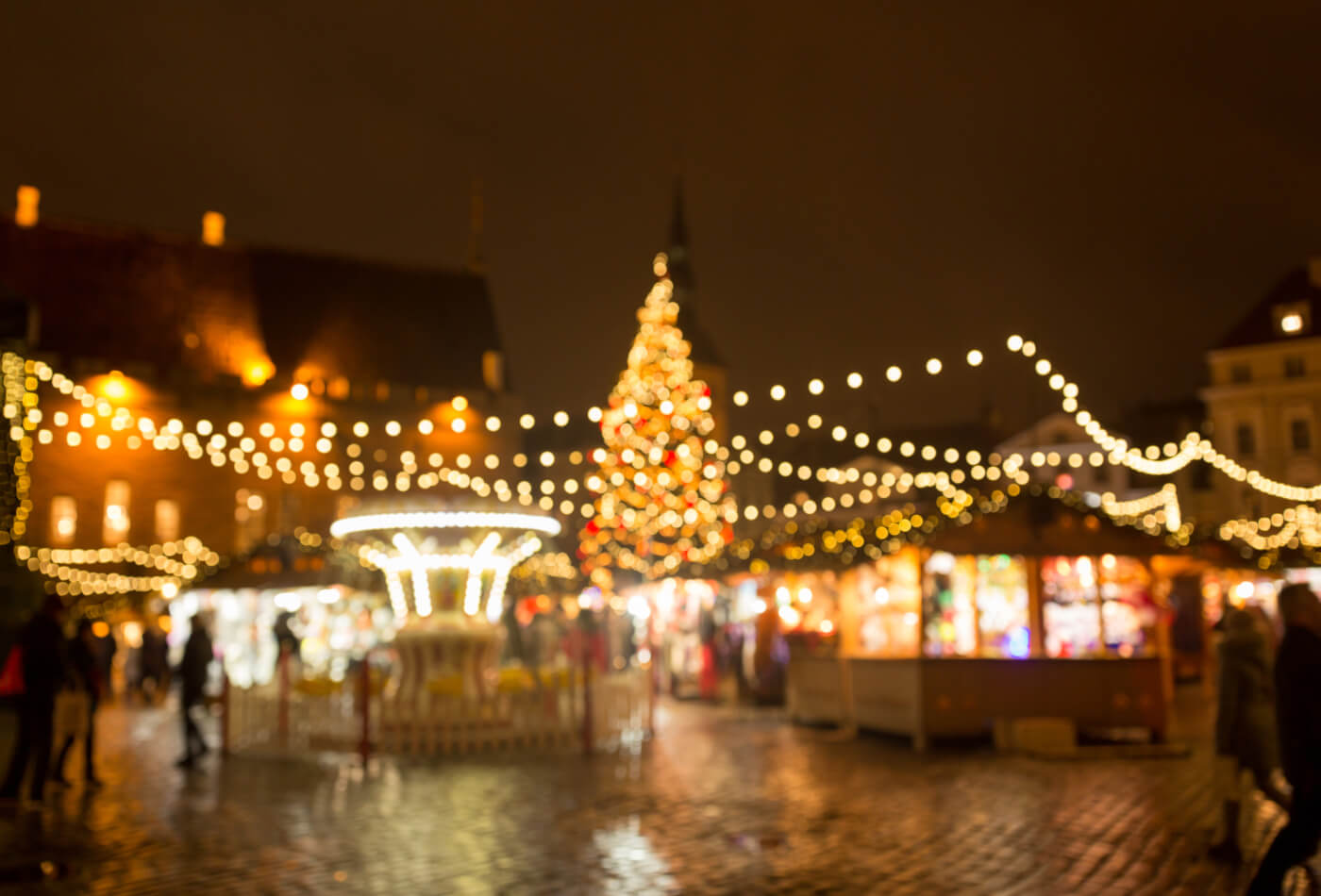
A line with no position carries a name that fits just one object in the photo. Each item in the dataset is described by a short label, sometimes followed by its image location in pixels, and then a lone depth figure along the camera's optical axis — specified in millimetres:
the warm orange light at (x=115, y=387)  41594
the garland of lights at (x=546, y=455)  13062
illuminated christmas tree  29312
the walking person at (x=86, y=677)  11984
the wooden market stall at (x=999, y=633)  14672
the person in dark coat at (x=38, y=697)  10617
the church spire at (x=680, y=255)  71000
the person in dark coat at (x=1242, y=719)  7688
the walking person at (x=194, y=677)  13805
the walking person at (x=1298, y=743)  5574
